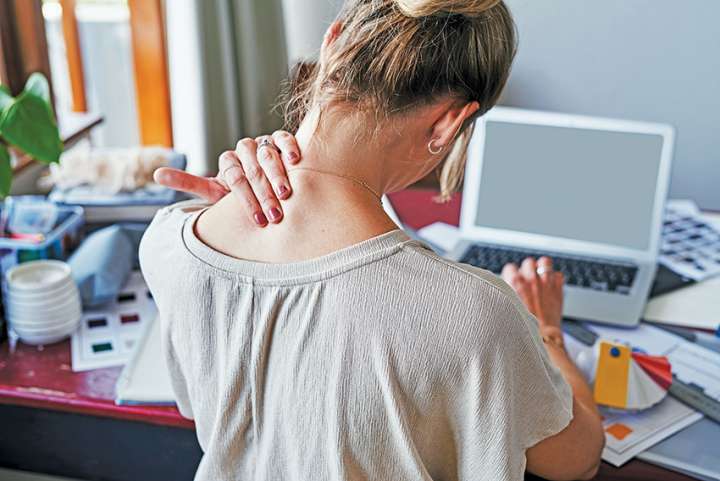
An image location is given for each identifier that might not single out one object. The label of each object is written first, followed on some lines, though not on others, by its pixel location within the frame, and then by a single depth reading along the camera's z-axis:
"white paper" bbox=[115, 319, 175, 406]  1.09
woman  0.72
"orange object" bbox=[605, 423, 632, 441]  1.02
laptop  1.40
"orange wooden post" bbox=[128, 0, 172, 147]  2.33
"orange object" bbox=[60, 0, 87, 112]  2.33
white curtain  2.16
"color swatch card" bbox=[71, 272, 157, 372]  1.19
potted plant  1.12
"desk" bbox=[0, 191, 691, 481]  1.10
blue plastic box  1.27
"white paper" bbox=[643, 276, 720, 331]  1.29
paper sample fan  1.05
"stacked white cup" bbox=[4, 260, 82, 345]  1.20
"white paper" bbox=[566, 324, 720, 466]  1.00
